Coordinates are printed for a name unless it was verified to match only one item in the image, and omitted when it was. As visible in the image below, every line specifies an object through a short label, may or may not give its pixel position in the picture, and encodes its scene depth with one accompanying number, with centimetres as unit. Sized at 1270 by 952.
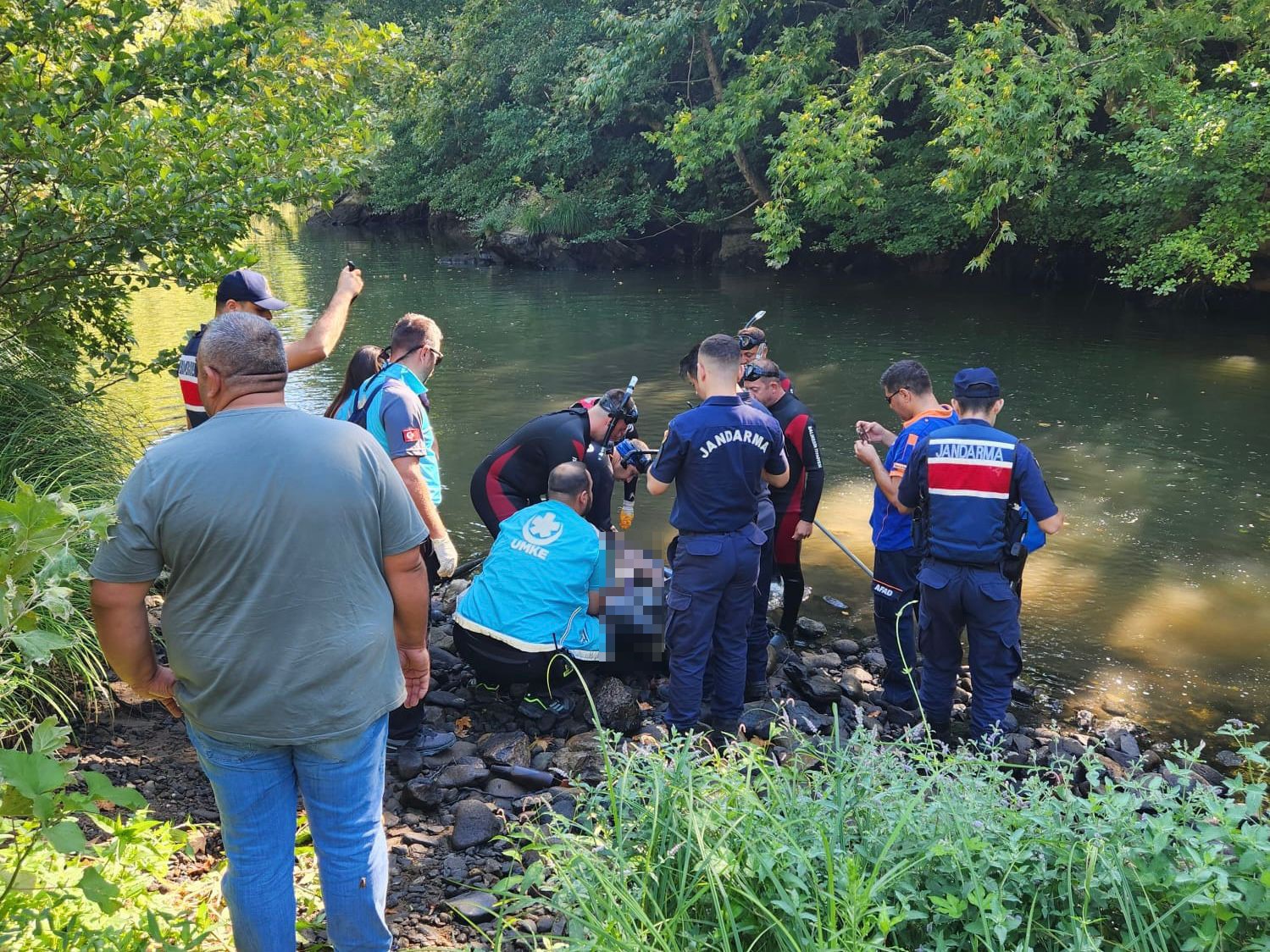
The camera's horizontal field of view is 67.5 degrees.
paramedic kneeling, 461
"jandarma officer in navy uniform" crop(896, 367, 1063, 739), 443
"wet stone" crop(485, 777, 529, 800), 404
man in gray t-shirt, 243
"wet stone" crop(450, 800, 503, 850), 366
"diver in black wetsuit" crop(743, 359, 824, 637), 559
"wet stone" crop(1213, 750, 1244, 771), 502
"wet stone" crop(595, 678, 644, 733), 464
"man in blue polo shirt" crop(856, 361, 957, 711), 517
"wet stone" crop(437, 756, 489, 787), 408
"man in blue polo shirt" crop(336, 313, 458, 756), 436
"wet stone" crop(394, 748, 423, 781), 419
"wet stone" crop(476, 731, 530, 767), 430
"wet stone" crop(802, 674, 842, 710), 533
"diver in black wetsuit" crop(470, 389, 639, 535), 517
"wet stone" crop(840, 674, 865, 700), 542
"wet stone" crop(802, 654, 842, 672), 584
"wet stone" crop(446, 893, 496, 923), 323
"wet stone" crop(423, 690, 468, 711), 488
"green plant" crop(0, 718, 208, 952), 217
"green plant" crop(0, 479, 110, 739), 212
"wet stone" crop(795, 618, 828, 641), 638
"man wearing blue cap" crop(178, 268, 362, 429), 420
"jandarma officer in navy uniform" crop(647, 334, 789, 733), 445
